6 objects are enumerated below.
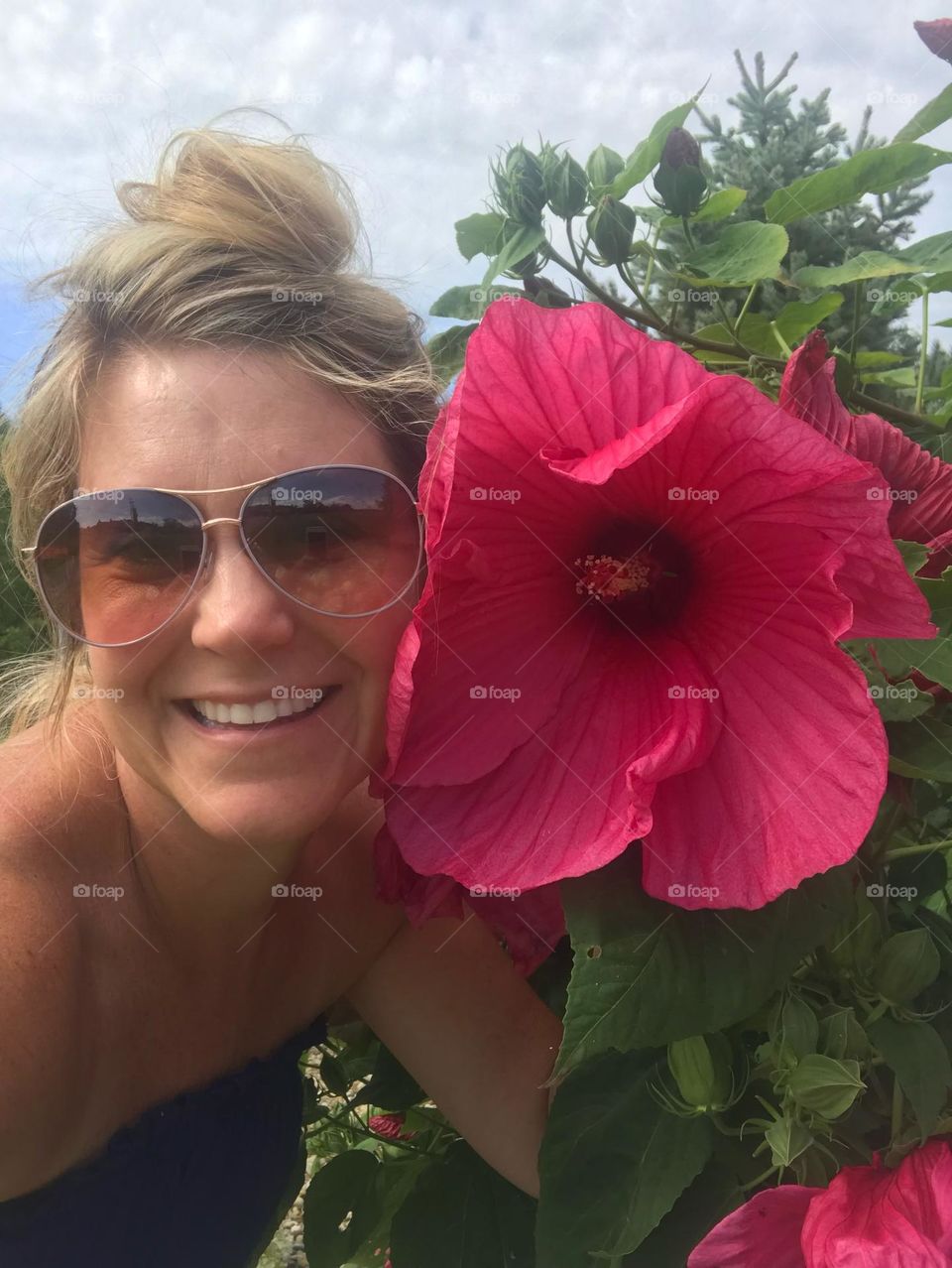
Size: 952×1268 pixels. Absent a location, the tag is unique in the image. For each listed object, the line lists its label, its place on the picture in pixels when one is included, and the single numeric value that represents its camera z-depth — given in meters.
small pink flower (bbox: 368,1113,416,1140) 1.04
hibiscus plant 0.50
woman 0.67
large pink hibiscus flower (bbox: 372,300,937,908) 0.48
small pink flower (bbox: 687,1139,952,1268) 0.50
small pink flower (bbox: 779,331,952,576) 0.58
